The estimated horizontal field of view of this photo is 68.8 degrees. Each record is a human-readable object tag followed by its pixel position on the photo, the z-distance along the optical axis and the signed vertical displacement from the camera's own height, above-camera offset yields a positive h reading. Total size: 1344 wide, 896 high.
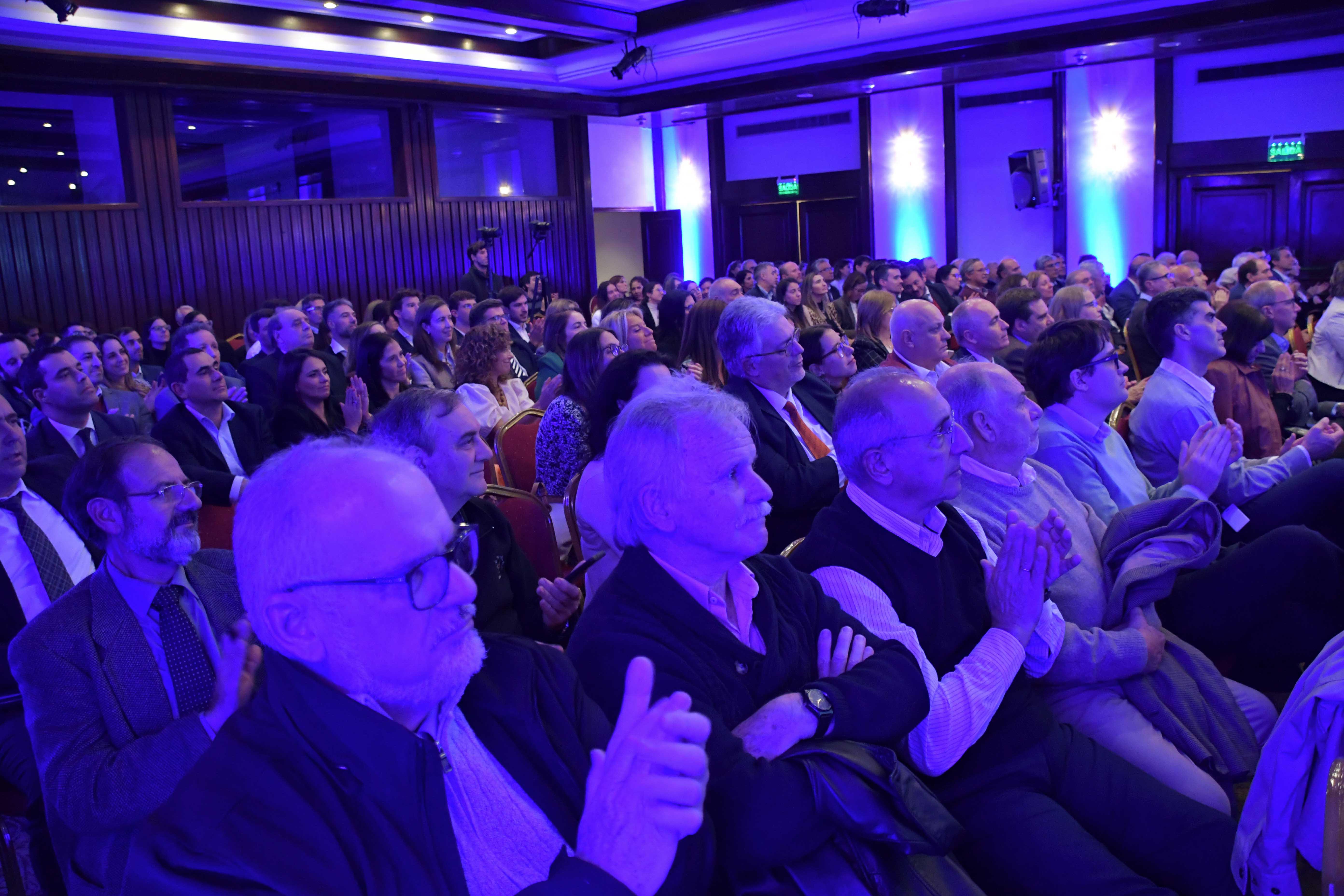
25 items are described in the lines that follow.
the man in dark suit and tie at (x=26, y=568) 2.03 -0.59
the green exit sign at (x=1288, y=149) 11.00 +1.20
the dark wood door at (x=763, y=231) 14.63 +0.82
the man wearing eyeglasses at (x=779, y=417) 3.02 -0.44
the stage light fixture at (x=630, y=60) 10.66 +2.52
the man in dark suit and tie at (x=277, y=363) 5.24 -0.28
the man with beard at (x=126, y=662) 1.54 -0.58
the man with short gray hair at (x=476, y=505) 2.33 -0.49
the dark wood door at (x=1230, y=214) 11.33 +0.53
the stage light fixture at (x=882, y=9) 8.83 +2.41
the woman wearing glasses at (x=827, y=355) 4.61 -0.34
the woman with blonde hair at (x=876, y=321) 5.56 -0.24
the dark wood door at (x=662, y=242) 15.54 +0.78
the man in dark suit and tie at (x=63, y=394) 4.05 -0.28
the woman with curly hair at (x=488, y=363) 4.94 -0.31
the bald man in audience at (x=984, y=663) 1.68 -0.72
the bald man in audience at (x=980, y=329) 4.30 -0.24
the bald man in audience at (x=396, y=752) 1.04 -0.51
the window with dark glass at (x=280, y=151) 10.25 +1.78
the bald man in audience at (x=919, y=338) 4.16 -0.26
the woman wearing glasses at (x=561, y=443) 3.41 -0.50
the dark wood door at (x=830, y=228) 13.96 +0.77
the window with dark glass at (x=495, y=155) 12.60 +1.91
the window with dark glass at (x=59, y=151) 9.02 +1.64
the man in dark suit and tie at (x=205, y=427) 4.01 -0.45
